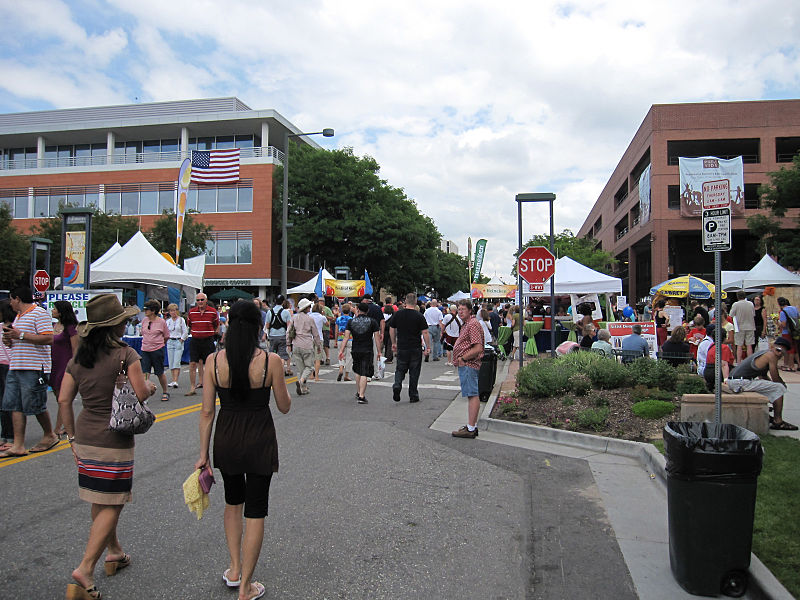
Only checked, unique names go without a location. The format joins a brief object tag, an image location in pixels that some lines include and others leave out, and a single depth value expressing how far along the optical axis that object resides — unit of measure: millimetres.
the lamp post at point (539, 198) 14086
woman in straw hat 3557
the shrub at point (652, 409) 8008
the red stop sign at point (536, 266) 13320
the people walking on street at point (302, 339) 11500
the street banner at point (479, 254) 42416
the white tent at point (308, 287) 28969
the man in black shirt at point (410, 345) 10539
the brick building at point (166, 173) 41406
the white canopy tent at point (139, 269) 17250
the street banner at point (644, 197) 43875
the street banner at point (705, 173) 35906
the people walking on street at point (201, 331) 11000
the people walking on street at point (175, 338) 12070
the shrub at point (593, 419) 7809
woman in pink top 10500
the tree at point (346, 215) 39781
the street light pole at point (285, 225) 25695
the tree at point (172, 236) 33250
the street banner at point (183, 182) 22344
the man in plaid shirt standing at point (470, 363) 7668
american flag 26469
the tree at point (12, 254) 28703
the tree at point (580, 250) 53875
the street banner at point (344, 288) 28656
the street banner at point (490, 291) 40000
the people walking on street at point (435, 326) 18750
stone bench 7344
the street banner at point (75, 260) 15672
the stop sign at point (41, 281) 20422
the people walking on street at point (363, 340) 10625
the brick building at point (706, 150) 40594
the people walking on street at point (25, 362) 6345
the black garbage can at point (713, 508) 3520
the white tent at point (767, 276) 21594
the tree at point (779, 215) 27484
